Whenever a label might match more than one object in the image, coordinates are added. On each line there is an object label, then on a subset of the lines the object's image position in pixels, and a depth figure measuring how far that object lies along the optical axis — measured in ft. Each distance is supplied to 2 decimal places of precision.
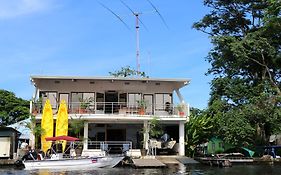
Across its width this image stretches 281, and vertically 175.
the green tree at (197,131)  101.71
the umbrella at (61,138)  77.10
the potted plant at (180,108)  95.52
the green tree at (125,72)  155.12
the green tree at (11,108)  159.43
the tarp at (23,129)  99.71
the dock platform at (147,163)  76.23
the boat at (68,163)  72.90
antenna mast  120.16
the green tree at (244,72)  94.32
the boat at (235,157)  88.12
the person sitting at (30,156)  76.19
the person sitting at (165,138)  99.05
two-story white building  96.94
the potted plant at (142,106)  94.57
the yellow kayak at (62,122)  82.12
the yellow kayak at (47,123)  83.35
